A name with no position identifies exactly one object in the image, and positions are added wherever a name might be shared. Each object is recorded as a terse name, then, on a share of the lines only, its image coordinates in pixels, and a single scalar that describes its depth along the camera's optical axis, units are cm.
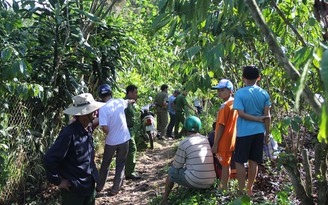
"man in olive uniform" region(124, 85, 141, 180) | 672
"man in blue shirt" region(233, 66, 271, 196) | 447
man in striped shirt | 483
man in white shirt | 586
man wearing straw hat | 356
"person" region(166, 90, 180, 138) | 1202
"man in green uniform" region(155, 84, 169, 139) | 1151
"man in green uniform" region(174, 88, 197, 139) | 1122
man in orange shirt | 488
